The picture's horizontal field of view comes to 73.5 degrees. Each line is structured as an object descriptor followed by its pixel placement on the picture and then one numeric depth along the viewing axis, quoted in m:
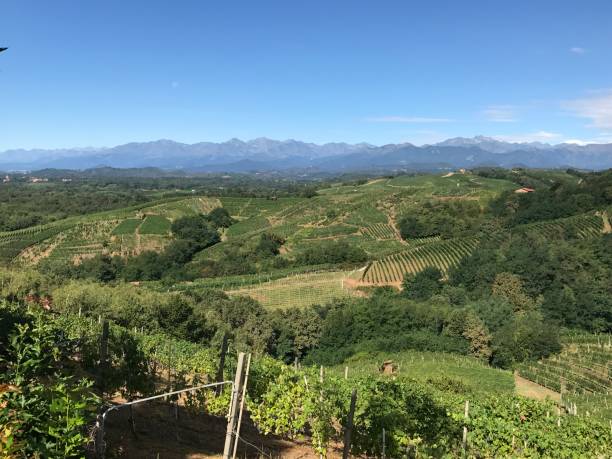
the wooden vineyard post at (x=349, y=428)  7.95
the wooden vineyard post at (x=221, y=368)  11.14
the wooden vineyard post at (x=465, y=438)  9.52
